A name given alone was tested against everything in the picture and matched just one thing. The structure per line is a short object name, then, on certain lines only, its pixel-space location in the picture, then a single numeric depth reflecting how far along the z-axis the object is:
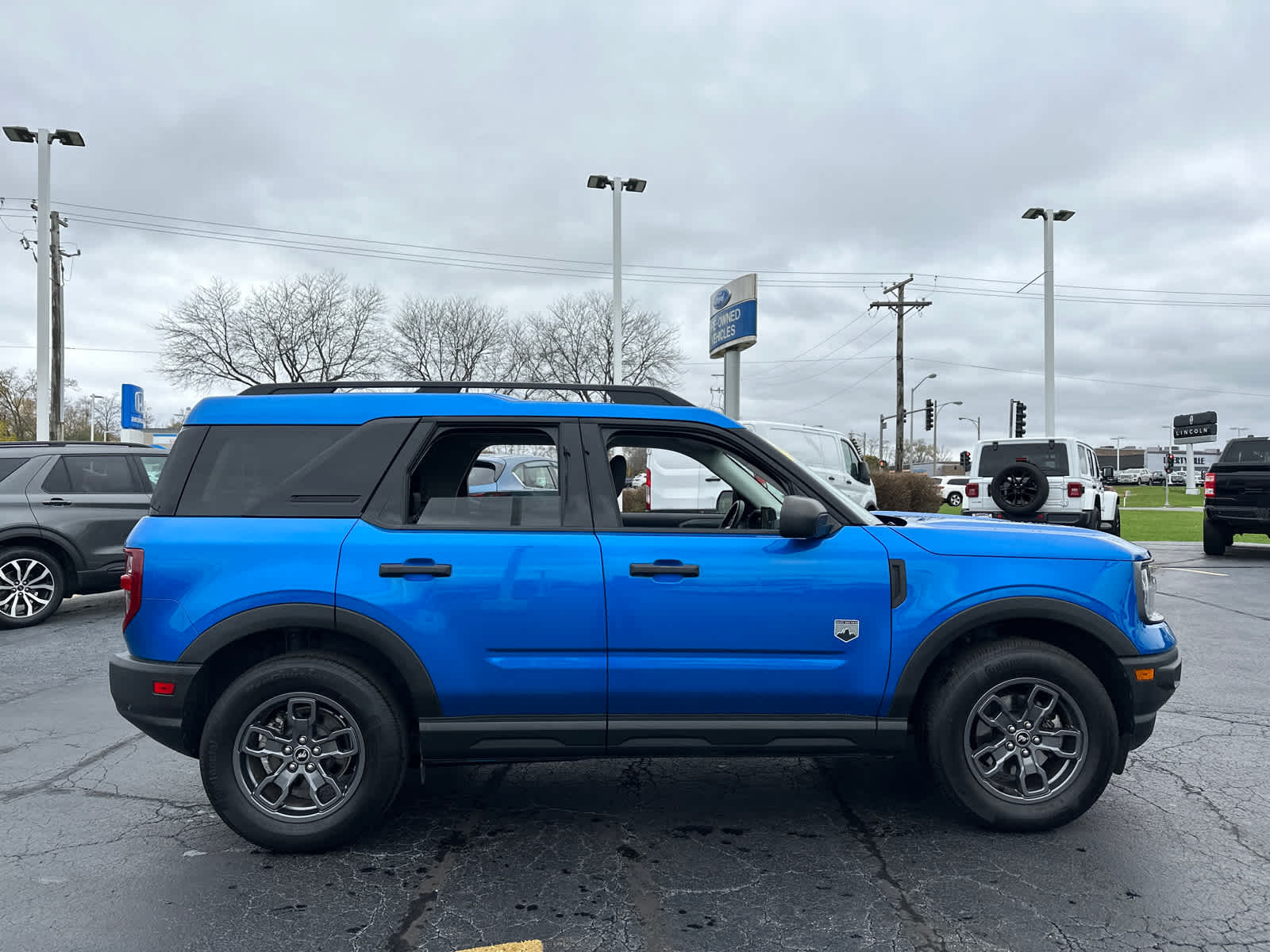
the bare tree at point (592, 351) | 43.97
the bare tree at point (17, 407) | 64.31
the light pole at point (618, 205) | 23.24
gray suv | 8.57
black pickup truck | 13.58
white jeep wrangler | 14.89
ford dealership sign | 18.34
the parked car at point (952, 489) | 38.34
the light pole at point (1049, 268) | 27.95
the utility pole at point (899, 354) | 44.72
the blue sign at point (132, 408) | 28.06
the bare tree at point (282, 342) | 40.31
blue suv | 3.42
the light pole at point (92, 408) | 83.72
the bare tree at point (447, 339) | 42.41
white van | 10.23
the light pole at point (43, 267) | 19.66
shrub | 21.12
